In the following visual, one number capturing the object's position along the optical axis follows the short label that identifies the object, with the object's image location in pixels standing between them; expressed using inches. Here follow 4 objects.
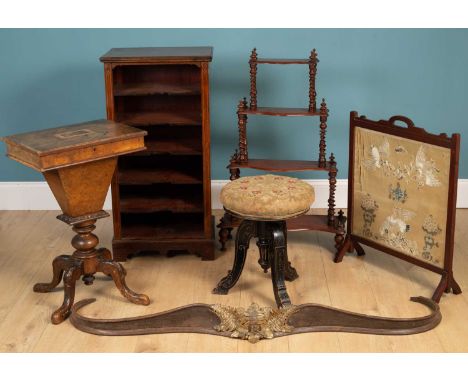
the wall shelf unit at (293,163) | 187.0
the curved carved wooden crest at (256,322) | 156.1
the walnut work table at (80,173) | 155.7
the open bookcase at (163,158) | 183.8
